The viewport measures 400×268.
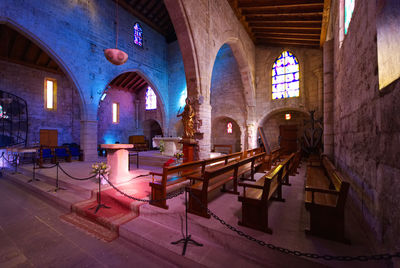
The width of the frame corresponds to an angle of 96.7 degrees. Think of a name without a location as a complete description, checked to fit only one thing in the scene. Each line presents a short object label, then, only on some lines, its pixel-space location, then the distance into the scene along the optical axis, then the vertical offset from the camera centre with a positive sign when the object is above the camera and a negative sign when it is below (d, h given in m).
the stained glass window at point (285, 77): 10.61 +3.65
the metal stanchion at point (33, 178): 5.62 -1.41
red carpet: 2.96 -1.46
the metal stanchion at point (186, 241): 2.24 -1.37
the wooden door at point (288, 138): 11.69 -0.15
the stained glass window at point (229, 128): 14.02 +0.59
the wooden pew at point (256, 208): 2.32 -0.98
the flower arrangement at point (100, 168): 4.22 -0.81
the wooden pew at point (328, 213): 2.03 -0.93
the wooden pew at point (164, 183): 3.16 -0.92
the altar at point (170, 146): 8.70 -0.53
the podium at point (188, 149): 5.99 -0.47
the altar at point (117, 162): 4.77 -0.74
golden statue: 6.34 +0.48
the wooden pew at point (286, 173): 4.37 -0.94
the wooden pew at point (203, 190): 2.79 -0.92
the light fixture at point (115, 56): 5.84 +2.64
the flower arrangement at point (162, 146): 8.62 -0.53
